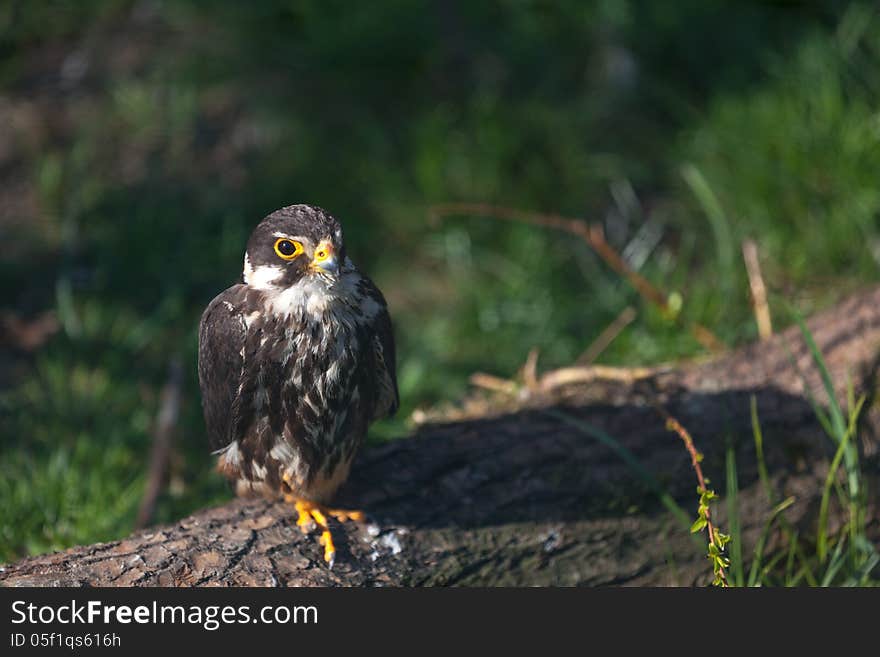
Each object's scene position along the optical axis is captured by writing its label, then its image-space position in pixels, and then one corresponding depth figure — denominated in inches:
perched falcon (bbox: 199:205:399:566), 256.1
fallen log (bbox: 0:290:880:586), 259.4
